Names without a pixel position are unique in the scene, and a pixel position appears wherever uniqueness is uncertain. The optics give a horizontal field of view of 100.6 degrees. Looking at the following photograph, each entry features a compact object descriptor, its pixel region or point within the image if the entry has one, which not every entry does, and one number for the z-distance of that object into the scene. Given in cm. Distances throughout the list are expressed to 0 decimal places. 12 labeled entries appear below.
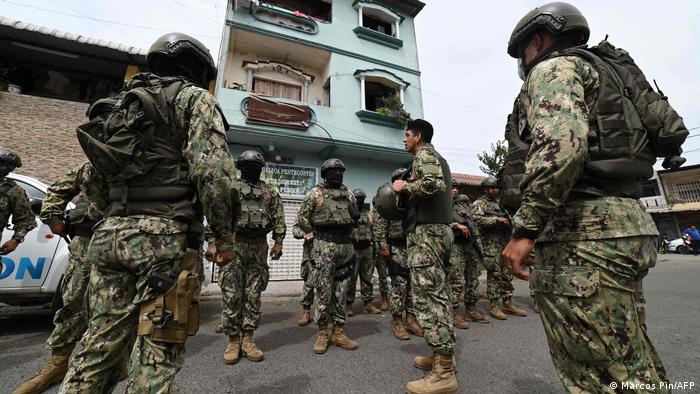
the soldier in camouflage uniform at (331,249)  322
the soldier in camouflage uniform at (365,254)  514
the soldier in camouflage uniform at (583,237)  115
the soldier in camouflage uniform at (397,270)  371
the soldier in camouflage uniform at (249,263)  293
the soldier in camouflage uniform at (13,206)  314
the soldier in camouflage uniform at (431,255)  229
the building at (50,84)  661
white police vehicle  320
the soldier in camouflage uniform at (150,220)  130
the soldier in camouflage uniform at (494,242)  457
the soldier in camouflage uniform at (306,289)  407
